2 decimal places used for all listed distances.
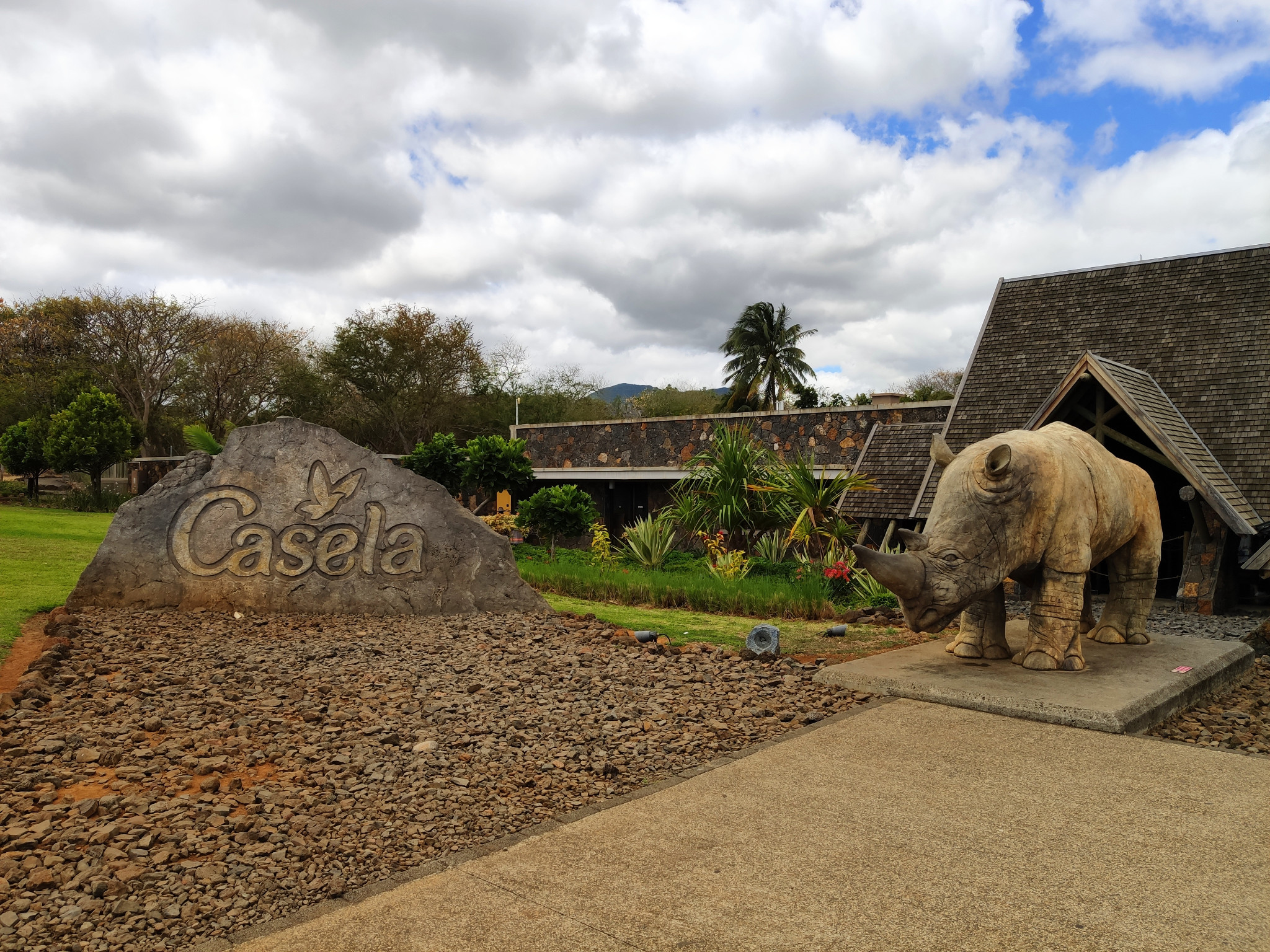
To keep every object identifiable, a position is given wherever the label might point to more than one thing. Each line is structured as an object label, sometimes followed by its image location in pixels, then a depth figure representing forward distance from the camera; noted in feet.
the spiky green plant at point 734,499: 43.98
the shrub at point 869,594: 34.96
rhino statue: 19.15
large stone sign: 27.53
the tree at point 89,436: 78.74
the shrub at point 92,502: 82.07
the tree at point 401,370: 121.39
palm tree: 153.89
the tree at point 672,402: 141.28
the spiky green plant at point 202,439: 36.59
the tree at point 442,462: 53.88
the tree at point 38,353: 109.09
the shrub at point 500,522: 48.98
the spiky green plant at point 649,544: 44.45
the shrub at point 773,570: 39.65
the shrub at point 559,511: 44.29
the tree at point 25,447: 86.94
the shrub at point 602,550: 43.68
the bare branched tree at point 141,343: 114.42
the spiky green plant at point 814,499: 40.11
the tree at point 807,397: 143.84
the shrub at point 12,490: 92.94
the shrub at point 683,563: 41.73
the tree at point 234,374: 119.24
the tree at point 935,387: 132.67
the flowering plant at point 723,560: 39.09
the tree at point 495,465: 51.19
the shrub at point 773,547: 42.73
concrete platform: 17.83
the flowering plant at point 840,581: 35.53
